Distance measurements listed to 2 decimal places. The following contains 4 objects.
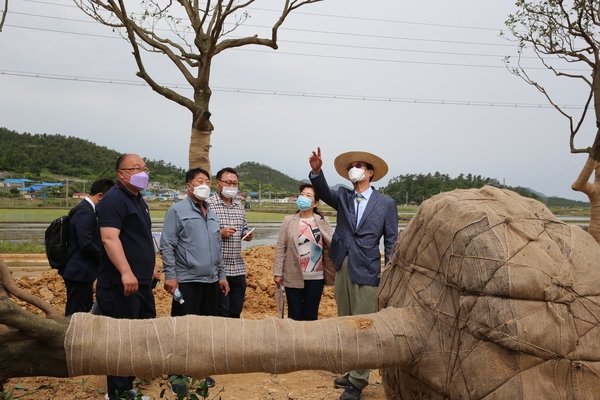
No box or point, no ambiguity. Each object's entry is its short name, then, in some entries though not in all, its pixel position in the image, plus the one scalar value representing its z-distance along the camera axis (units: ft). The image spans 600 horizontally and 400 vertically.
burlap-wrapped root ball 8.45
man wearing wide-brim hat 15.42
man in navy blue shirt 13.42
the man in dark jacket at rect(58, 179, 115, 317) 16.55
